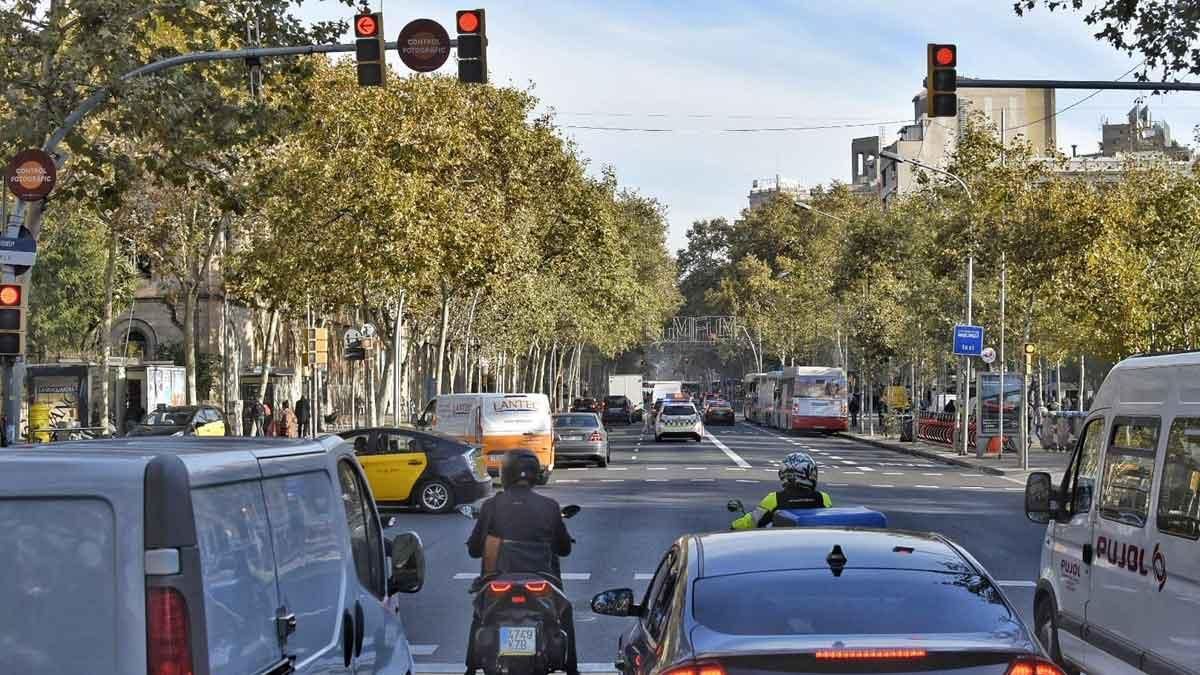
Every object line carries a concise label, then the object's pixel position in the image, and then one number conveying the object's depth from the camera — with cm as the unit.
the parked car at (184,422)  3866
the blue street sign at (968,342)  4594
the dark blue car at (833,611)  573
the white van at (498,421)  3472
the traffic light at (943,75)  1962
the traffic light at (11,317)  1798
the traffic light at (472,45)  1777
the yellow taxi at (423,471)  2648
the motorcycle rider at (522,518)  982
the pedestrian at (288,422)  4759
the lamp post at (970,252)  4466
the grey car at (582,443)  4225
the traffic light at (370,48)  1834
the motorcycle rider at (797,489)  1048
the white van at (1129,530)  826
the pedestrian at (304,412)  5528
